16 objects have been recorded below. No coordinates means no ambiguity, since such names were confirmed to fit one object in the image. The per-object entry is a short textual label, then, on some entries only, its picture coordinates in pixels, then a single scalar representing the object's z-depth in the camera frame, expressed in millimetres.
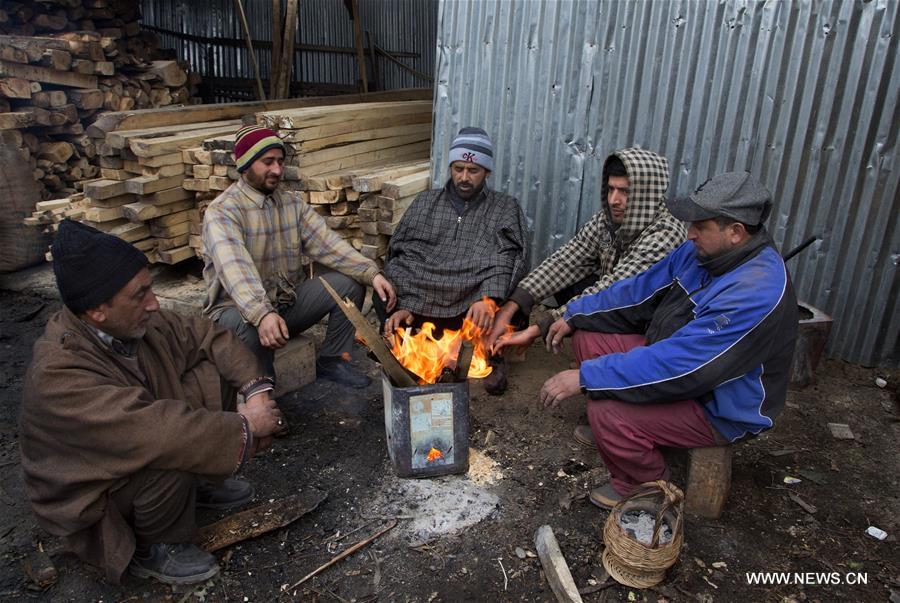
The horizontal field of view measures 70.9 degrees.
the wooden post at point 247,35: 9109
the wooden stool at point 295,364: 4591
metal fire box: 3377
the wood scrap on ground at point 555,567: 2781
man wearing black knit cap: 2473
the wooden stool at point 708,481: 3178
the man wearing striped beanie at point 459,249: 4594
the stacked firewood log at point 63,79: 7137
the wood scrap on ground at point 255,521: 3068
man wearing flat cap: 2844
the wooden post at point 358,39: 10836
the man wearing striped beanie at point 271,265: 4043
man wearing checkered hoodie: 4102
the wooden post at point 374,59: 12570
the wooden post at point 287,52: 9430
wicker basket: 2701
